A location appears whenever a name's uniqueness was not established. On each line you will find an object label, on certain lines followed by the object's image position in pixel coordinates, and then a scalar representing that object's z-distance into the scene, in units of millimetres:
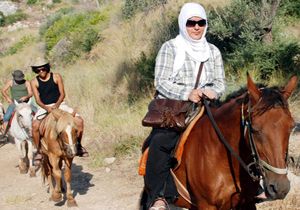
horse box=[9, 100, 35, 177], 9477
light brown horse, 7102
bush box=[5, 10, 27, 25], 59875
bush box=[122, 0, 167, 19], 20516
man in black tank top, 8102
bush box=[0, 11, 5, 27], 60094
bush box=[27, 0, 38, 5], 70312
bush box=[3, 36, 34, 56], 37188
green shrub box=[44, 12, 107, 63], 23344
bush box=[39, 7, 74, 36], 35750
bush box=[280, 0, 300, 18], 14289
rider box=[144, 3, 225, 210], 4293
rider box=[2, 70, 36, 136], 10359
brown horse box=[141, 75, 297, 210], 3195
